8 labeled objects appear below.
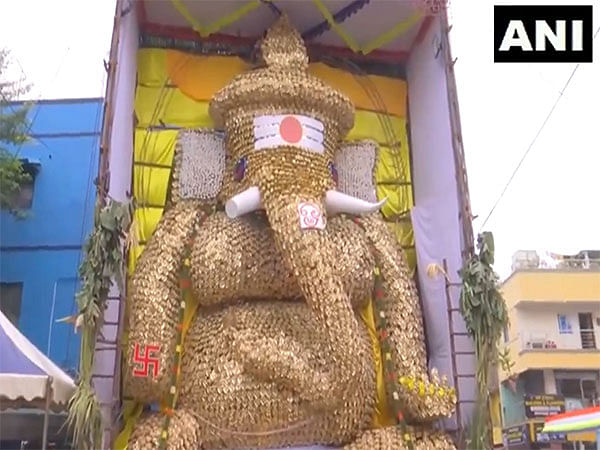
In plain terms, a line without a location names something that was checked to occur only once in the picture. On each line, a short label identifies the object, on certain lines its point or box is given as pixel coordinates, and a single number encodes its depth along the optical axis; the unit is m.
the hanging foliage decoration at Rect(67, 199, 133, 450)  4.32
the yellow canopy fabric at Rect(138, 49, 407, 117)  5.91
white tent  4.56
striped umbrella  9.35
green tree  6.79
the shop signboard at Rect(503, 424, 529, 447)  15.66
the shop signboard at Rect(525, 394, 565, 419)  15.63
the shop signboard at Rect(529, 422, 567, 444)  14.82
